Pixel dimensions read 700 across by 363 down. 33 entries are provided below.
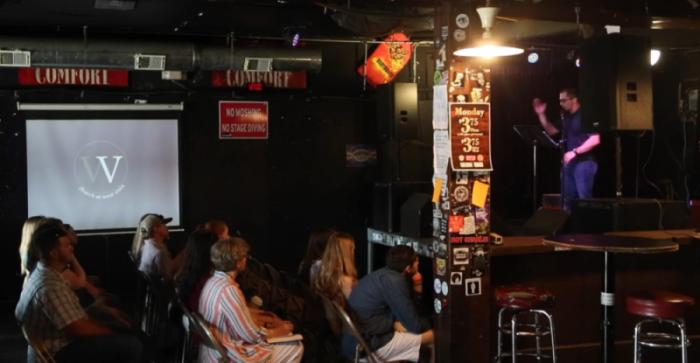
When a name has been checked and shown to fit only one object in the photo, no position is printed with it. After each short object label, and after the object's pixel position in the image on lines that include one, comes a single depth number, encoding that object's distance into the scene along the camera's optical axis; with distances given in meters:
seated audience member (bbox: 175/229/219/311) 4.94
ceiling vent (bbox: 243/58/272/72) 7.84
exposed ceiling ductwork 7.16
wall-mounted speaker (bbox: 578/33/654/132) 5.53
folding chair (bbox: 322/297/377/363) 4.46
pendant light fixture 4.62
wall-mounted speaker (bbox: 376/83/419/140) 8.48
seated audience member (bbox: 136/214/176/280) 6.06
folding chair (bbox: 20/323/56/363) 3.94
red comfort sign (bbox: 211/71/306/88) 8.65
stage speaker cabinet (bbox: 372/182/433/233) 8.04
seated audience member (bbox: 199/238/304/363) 4.41
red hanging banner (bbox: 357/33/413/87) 8.70
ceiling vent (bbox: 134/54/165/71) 7.46
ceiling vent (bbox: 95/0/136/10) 6.45
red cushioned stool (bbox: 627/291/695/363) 4.57
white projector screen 8.10
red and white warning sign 8.70
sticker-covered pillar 4.99
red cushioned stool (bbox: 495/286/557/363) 4.72
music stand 9.30
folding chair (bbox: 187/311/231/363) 4.29
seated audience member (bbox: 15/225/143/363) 4.16
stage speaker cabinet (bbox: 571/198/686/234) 5.65
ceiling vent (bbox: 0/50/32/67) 7.02
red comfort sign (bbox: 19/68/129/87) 8.02
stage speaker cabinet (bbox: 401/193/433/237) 7.32
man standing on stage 8.65
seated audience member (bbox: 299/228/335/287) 5.50
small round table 4.33
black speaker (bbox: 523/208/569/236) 6.66
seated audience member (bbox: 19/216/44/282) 5.99
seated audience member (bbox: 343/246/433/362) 4.74
